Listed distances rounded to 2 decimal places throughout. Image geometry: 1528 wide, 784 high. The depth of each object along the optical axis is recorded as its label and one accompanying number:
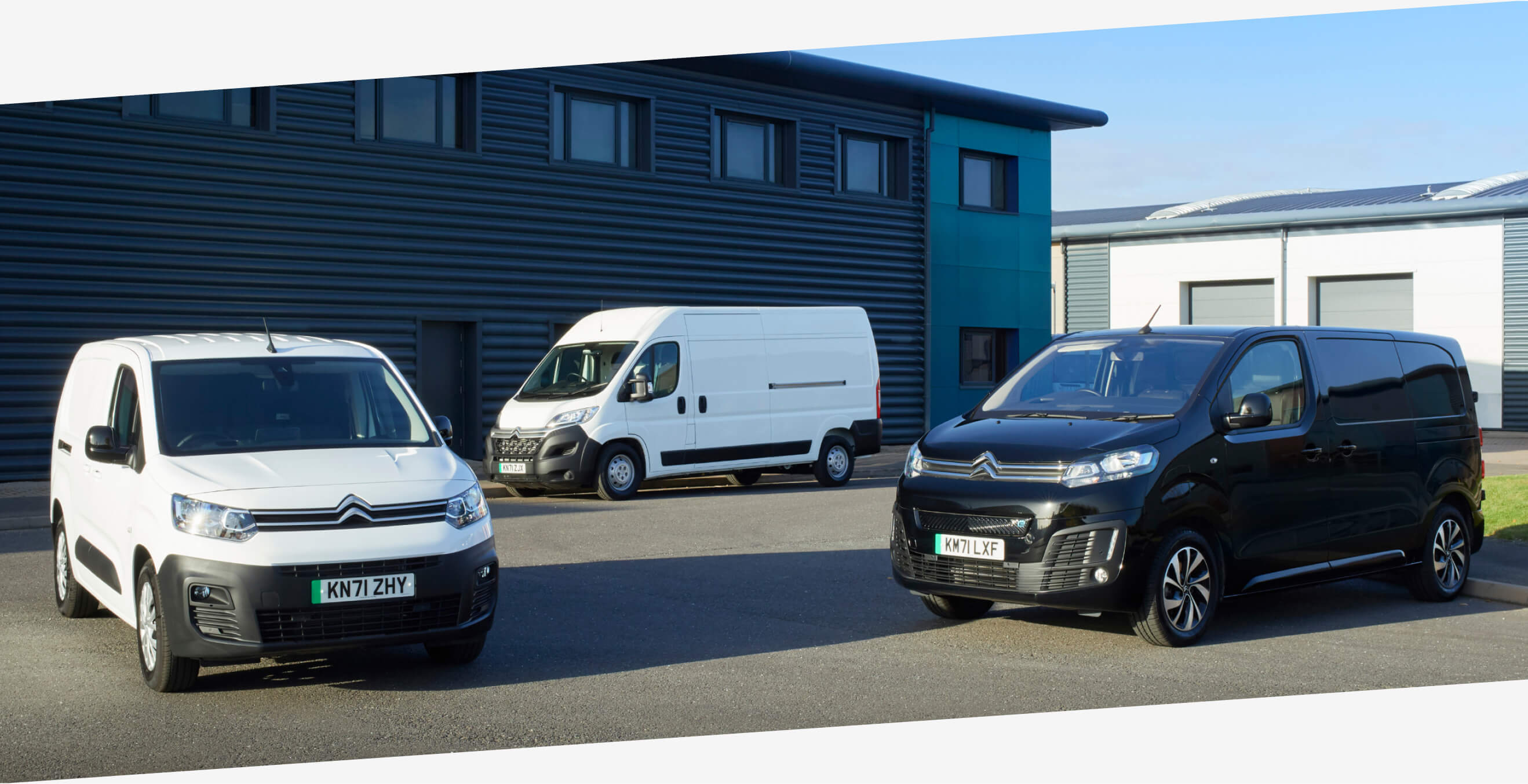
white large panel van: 15.85
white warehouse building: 32.00
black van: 7.24
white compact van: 6.16
